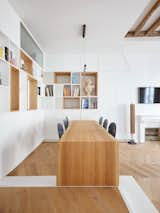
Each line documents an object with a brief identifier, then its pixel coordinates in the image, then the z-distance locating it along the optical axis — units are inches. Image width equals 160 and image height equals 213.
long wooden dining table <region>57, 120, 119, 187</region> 58.7
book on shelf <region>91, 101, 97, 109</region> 194.7
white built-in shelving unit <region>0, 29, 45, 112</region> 93.8
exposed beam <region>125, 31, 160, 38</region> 157.4
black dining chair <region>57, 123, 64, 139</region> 97.5
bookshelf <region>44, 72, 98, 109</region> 194.4
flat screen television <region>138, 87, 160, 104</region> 190.6
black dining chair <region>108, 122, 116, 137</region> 101.5
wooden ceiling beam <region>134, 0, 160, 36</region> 110.5
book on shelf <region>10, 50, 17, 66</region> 102.1
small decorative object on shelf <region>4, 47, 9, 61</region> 94.6
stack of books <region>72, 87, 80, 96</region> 194.0
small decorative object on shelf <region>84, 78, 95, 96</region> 193.1
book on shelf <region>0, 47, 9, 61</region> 89.2
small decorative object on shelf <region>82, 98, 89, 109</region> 194.5
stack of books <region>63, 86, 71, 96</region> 194.4
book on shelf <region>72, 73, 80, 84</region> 195.7
